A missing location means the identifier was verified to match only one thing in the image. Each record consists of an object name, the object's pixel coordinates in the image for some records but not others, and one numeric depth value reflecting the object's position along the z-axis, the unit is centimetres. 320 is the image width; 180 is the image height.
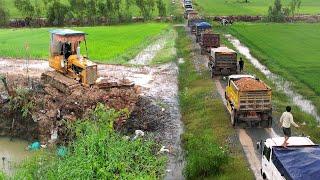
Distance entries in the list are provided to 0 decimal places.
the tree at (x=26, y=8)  5720
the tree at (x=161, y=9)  6041
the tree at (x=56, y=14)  5526
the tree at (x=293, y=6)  6135
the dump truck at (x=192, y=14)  5284
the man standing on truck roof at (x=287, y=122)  1581
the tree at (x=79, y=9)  5710
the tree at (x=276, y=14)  5863
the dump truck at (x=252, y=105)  1888
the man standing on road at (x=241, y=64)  2901
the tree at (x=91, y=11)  5729
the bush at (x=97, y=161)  1185
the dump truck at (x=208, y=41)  3568
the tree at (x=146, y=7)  5967
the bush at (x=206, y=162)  1517
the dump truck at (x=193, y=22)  4656
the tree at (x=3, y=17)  5432
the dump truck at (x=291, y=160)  1135
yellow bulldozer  2301
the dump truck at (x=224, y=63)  2823
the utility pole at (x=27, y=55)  2749
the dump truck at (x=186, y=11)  5913
